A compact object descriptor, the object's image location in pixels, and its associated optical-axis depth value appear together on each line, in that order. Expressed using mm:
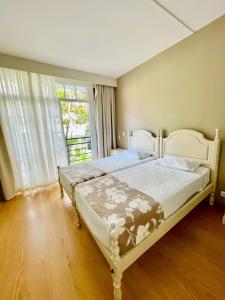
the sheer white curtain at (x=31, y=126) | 2642
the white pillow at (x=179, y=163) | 2116
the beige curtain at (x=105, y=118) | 3756
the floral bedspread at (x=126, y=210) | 1108
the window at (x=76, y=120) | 3447
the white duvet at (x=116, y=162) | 2454
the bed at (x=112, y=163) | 2088
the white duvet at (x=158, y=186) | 1312
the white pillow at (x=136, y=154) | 2937
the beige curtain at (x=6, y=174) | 2570
